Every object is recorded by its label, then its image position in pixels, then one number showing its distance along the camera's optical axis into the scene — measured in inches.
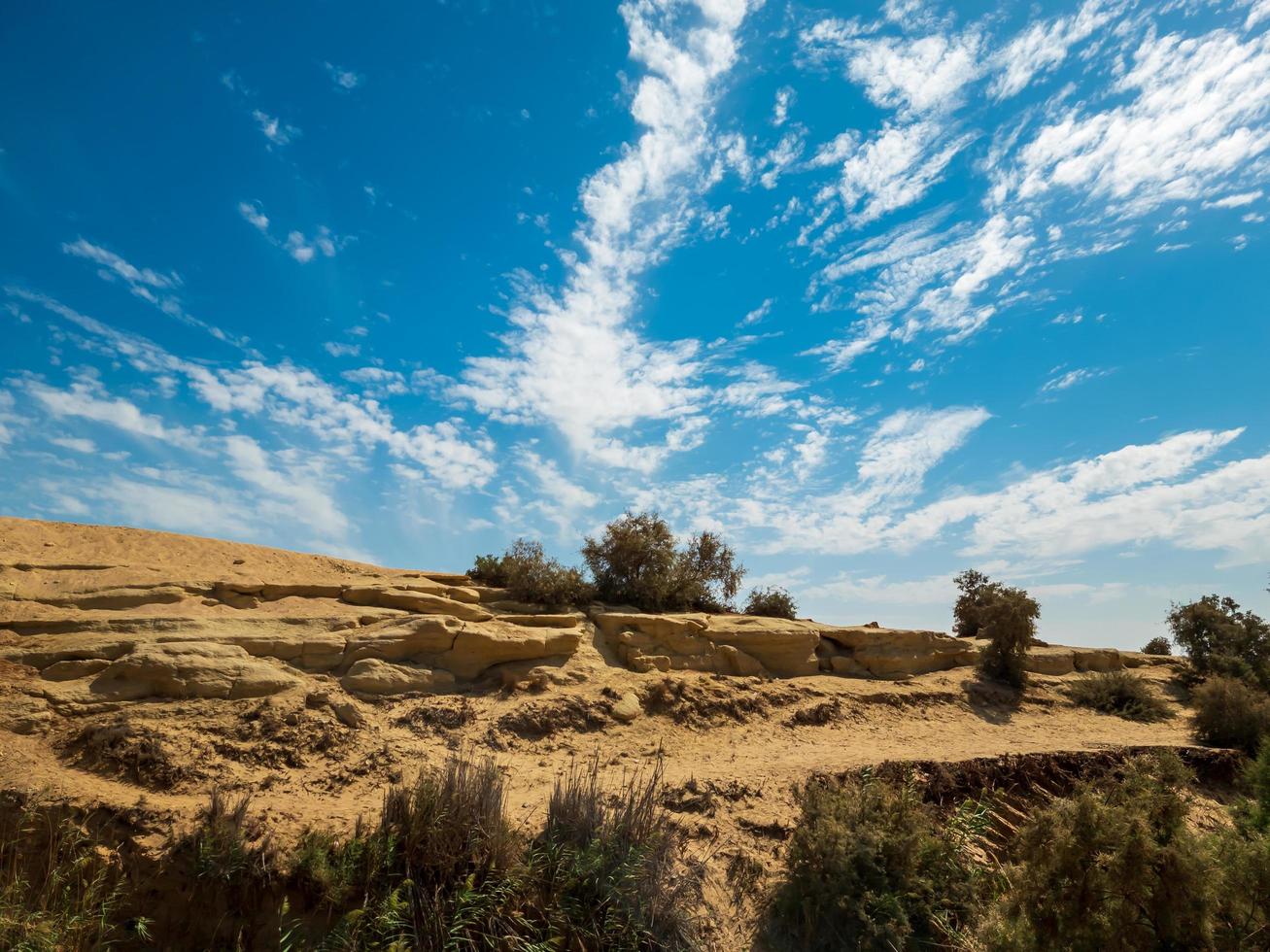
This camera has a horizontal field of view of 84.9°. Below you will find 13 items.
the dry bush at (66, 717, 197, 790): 327.9
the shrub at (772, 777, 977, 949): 277.1
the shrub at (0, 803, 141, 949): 249.3
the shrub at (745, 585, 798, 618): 734.5
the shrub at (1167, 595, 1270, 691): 717.9
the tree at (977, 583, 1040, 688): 671.1
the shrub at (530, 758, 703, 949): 270.2
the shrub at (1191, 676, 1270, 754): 551.2
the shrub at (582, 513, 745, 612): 650.5
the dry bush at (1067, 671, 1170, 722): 631.2
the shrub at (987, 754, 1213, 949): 188.7
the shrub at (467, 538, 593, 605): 600.1
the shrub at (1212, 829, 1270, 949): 184.7
